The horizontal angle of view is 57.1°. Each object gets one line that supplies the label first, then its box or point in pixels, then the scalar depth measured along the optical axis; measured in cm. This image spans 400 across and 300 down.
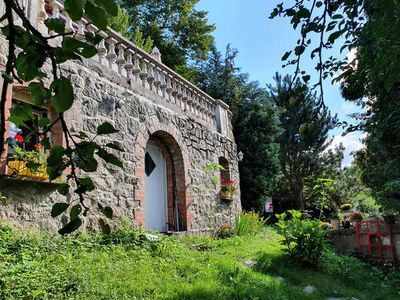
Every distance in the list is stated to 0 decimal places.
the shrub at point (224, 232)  836
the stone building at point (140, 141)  476
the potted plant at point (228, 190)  912
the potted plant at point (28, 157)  423
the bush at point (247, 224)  878
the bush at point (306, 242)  607
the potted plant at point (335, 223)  1144
